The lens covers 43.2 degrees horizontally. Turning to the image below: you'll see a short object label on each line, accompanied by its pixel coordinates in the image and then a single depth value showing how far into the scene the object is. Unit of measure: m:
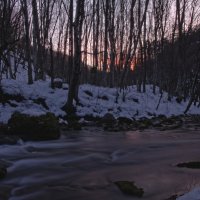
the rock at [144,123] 10.09
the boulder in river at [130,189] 3.34
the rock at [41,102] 10.86
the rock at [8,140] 6.09
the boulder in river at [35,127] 7.14
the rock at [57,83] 12.76
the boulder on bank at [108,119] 10.86
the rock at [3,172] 3.93
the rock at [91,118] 11.25
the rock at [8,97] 10.25
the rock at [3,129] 7.34
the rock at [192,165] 4.53
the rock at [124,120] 11.05
